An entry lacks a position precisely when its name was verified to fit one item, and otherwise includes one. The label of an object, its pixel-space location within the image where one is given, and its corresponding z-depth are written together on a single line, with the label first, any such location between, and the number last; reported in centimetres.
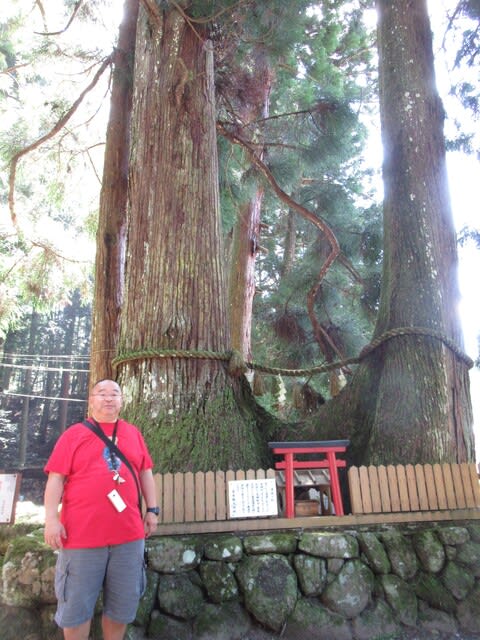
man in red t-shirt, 181
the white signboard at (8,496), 316
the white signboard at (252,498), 246
